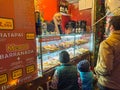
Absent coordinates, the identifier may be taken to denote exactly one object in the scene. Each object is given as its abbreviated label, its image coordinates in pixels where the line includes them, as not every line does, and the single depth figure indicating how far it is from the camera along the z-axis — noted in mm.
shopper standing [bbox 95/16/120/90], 1018
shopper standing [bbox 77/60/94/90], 1480
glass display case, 1168
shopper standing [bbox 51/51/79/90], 1215
